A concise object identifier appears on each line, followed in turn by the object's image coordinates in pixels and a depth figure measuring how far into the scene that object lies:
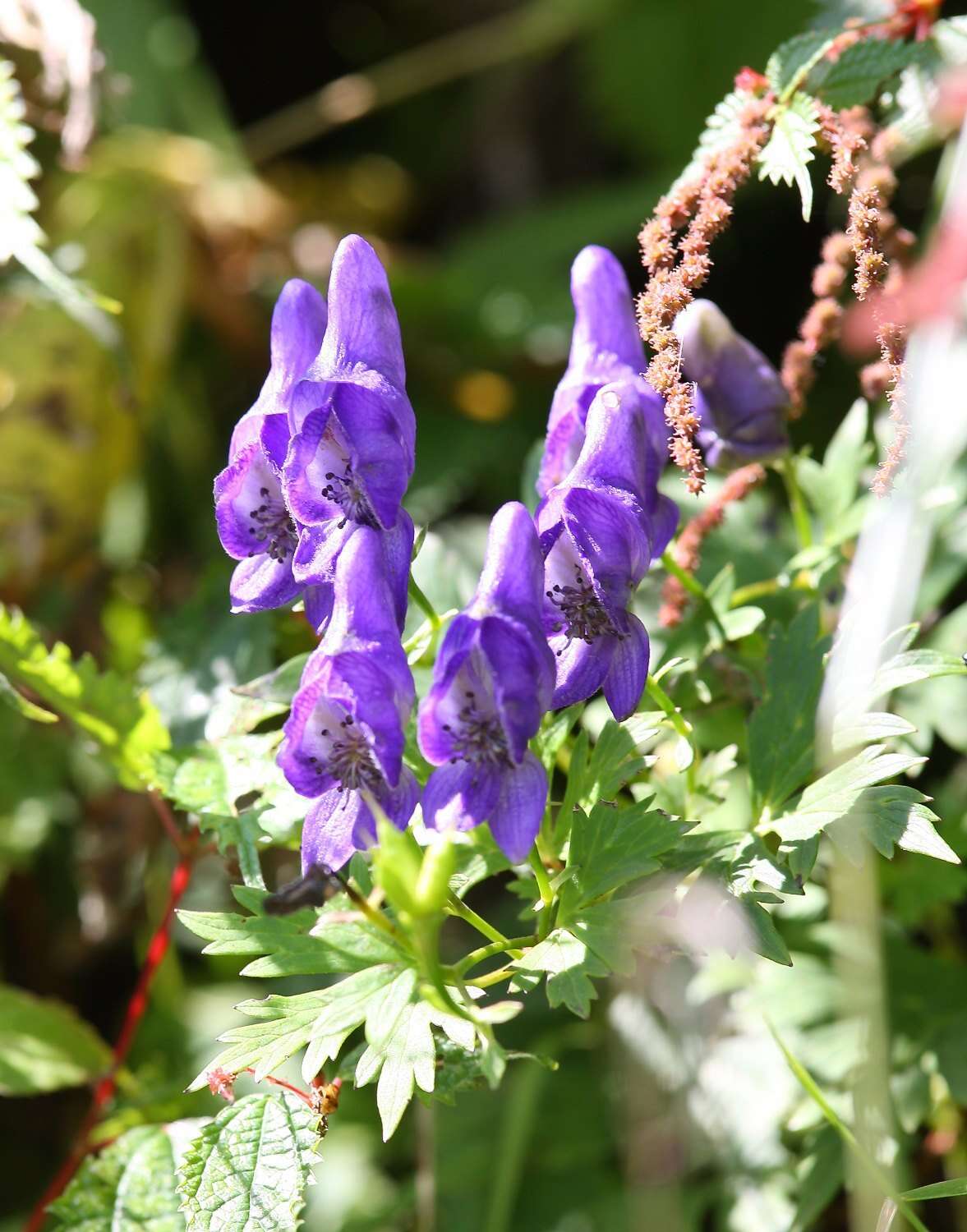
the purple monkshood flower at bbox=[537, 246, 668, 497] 0.67
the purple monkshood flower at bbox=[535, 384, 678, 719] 0.64
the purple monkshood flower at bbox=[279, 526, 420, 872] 0.63
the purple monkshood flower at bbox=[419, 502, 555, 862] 0.63
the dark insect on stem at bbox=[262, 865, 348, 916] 0.63
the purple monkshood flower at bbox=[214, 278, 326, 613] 0.65
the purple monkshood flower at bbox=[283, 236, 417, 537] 0.64
